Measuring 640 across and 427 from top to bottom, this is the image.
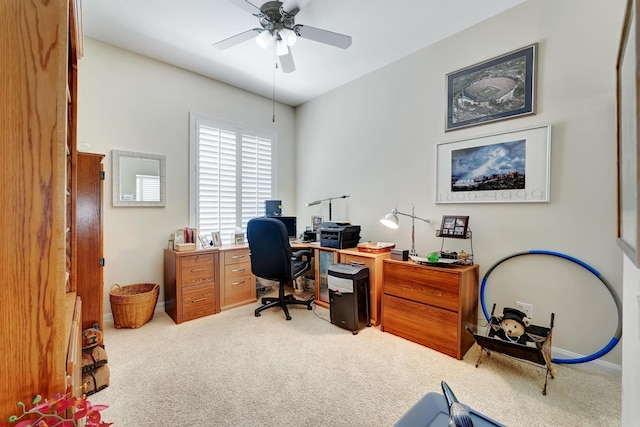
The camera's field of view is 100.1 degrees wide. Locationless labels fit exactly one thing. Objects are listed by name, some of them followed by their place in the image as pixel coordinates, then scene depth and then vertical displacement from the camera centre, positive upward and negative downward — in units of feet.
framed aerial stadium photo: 7.30 +3.64
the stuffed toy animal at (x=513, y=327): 6.68 -2.93
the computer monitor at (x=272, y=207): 13.03 +0.18
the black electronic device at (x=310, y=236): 12.85 -1.20
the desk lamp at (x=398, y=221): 9.19 -0.31
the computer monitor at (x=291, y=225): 12.78 -0.68
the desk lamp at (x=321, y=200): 12.61 +0.53
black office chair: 9.27 -1.51
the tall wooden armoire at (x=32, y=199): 2.20 +0.08
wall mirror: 9.57 +1.16
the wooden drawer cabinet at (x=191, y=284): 9.43 -2.73
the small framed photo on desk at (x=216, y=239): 11.24 -1.22
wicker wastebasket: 8.74 -3.25
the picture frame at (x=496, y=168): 7.13 +1.33
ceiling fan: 7.05 +5.06
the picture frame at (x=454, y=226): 7.98 -0.43
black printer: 10.45 -0.95
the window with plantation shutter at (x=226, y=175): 11.50 +1.65
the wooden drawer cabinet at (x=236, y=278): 10.64 -2.79
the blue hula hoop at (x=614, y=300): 6.16 -2.10
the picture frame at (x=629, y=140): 2.34 +0.79
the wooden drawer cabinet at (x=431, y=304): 7.22 -2.67
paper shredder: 8.73 -2.83
